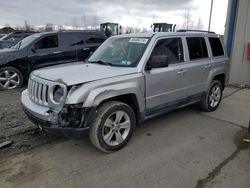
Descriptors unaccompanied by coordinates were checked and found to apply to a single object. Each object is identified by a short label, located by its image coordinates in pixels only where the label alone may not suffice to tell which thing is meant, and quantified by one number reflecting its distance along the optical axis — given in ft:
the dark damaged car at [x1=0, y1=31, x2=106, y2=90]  22.97
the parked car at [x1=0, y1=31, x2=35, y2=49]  36.45
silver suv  9.45
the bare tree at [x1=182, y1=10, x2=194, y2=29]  78.15
